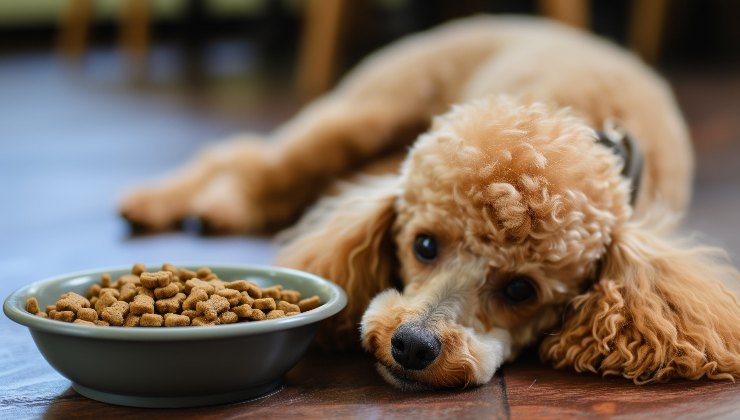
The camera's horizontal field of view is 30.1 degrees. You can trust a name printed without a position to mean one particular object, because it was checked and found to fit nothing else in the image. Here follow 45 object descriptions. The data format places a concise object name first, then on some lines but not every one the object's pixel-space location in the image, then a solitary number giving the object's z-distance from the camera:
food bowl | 0.64
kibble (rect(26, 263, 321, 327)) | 0.67
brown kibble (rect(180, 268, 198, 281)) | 0.72
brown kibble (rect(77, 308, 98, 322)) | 0.67
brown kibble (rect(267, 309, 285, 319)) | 0.69
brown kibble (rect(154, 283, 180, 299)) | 0.69
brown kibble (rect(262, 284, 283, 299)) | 0.72
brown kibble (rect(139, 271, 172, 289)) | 0.70
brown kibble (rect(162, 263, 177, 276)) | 0.73
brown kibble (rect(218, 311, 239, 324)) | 0.67
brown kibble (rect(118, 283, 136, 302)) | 0.69
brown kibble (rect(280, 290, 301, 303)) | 0.73
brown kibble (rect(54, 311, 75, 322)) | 0.67
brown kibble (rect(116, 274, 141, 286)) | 0.71
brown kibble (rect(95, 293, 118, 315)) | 0.68
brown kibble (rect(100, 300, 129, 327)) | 0.67
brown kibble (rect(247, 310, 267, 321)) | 0.69
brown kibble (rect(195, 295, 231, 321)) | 0.67
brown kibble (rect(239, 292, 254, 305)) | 0.69
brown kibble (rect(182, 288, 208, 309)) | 0.68
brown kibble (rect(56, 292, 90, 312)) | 0.68
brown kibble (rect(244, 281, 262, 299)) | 0.71
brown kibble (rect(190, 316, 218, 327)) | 0.67
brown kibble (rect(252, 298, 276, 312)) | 0.70
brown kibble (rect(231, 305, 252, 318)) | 0.68
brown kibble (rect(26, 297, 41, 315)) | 0.68
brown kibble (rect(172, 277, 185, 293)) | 0.70
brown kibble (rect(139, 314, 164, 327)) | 0.66
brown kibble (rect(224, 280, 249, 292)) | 0.71
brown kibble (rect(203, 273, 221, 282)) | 0.73
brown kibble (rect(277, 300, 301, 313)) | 0.71
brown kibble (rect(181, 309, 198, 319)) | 0.67
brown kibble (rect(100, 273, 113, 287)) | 0.72
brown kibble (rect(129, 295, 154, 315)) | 0.67
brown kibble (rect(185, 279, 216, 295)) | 0.69
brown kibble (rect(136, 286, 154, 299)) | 0.69
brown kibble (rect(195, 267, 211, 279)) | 0.73
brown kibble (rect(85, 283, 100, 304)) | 0.71
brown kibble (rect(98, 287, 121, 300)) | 0.69
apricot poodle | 0.71
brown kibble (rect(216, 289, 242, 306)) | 0.69
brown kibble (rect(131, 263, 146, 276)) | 0.73
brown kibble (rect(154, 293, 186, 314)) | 0.68
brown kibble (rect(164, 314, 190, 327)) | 0.66
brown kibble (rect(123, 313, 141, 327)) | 0.67
